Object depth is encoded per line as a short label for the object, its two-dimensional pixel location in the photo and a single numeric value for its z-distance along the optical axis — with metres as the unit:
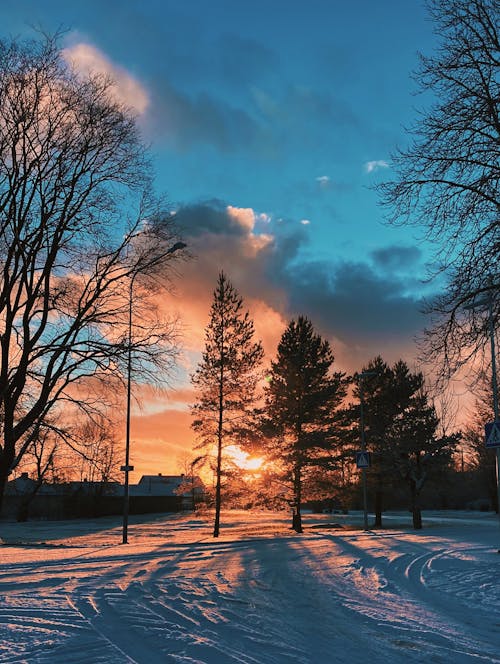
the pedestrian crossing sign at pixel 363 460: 27.72
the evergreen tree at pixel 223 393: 34.78
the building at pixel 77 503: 64.50
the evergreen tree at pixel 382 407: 38.91
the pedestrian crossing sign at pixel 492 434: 14.23
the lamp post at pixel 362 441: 30.73
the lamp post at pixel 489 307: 11.43
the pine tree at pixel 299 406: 35.00
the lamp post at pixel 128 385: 16.86
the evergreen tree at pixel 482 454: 43.90
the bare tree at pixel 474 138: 11.12
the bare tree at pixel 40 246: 15.14
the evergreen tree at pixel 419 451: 36.47
